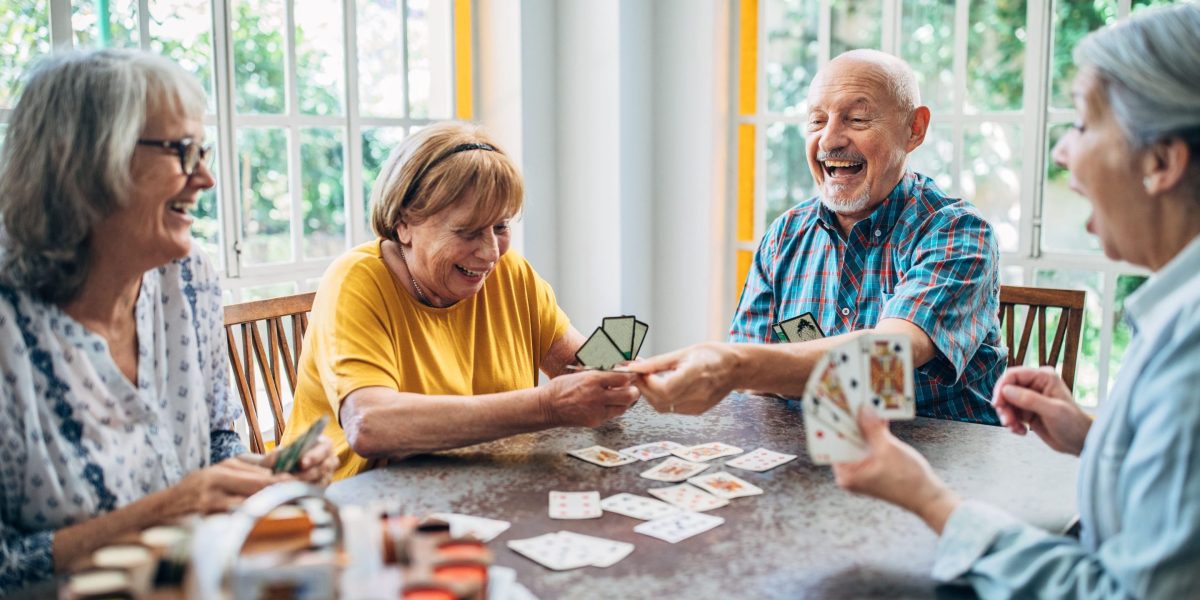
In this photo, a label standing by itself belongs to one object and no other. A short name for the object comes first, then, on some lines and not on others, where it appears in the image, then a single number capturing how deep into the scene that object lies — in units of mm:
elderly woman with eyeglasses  1397
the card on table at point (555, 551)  1340
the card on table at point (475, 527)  1436
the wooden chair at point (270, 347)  2256
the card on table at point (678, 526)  1443
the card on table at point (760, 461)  1771
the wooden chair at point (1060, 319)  2531
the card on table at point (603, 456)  1797
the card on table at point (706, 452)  1841
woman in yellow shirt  1856
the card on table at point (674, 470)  1723
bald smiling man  2207
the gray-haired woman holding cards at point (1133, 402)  1079
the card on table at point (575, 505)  1522
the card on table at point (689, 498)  1578
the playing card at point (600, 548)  1354
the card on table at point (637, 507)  1535
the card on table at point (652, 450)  1851
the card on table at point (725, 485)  1633
